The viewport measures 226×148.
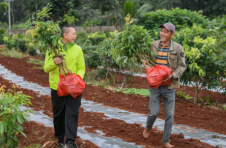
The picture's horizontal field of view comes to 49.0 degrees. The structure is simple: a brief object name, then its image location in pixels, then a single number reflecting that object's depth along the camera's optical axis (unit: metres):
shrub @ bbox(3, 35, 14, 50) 21.91
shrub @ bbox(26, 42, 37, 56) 19.53
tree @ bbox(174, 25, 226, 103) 6.40
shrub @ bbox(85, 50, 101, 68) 9.65
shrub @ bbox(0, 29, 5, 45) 31.90
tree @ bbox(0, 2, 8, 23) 58.86
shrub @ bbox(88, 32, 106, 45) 18.05
